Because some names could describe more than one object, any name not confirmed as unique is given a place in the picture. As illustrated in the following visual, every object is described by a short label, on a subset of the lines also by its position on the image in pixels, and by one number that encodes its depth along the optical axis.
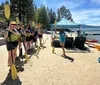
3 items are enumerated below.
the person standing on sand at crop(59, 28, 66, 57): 4.62
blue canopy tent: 7.32
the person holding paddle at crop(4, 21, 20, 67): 2.75
